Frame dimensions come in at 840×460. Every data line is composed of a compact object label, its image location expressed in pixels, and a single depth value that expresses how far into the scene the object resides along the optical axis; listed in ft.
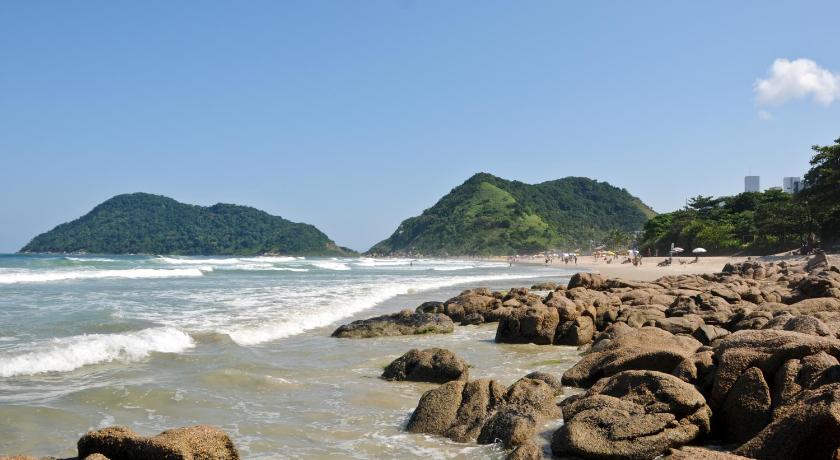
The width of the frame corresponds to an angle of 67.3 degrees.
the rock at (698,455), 15.55
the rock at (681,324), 37.94
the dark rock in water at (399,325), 49.08
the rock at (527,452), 18.70
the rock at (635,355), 26.45
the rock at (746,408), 20.22
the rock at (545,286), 87.06
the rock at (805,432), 15.62
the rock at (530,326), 44.34
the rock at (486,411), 21.94
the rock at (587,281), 73.55
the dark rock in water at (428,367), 31.76
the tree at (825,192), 167.12
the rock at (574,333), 44.37
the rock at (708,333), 34.30
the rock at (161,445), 15.92
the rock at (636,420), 19.48
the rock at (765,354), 21.70
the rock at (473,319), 56.65
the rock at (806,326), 25.99
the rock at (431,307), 61.35
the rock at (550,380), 27.45
